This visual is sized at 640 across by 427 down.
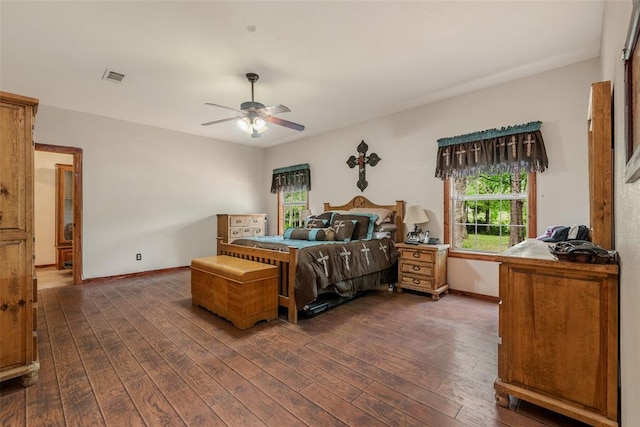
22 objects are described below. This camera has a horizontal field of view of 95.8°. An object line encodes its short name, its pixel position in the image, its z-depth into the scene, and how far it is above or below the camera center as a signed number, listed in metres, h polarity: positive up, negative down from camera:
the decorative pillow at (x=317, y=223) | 4.35 -0.15
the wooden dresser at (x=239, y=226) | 5.60 -0.25
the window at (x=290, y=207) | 6.18 +0.14
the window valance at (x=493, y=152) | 3.24 +0.75
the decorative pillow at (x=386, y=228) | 4.30 -0.22
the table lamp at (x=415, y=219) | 3.97 -0.08
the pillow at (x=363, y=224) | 4.08 -0.15
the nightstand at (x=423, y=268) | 3.62 -0.71
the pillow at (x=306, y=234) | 3.75 -0.28
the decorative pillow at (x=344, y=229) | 3.79 -0.21
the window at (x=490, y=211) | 3.46 +0.03
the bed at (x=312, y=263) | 2.88 -0.55
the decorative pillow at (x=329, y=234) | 3.73 -0.28
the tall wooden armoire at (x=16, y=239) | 1.78 -0.16
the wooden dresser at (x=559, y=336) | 1.38 -0.63
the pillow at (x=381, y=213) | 4.41 +0.01
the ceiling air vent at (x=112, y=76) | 3.18 +1.55
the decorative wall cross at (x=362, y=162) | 4.86 +0.87
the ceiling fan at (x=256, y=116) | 3.09 +1.10
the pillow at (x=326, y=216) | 4.57 -0.04
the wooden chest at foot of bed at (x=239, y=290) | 2.67 -0.75
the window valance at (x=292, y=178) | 5.84 +0.74
